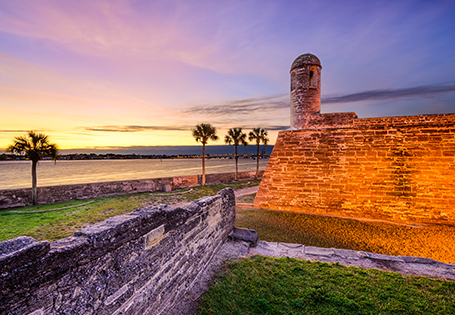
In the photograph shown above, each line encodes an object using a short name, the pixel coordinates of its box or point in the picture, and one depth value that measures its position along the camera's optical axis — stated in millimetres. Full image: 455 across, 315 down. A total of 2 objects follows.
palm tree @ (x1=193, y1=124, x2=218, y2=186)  22938
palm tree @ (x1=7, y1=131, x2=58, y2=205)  12231
